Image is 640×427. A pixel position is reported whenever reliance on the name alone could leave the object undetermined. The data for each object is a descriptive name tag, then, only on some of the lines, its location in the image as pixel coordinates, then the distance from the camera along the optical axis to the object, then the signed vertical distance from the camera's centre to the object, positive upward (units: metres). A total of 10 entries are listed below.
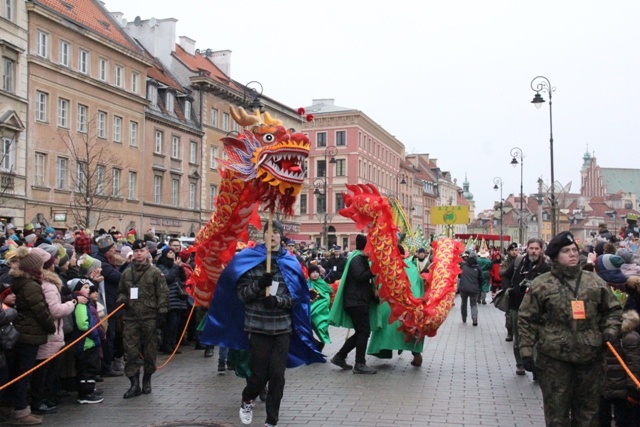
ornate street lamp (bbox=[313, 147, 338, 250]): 36.49 +3.78
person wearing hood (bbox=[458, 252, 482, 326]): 17.56 -1.34
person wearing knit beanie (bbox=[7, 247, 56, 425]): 7.36 -0.90
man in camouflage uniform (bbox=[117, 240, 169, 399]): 8.71 -0.99
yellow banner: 33.42 +0.84
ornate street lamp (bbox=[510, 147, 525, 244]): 38.31 +3.73
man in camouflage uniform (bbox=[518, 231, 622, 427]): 5.66 -0.84
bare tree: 32.11 +2.75
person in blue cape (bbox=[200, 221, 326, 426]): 7.04 -0.91
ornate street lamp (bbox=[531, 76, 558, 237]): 25.20 +4.53
